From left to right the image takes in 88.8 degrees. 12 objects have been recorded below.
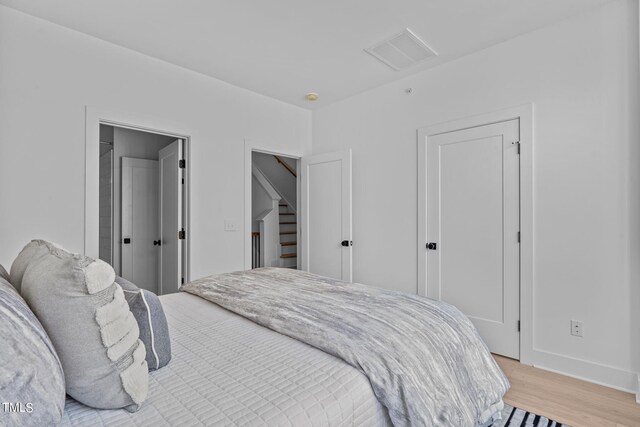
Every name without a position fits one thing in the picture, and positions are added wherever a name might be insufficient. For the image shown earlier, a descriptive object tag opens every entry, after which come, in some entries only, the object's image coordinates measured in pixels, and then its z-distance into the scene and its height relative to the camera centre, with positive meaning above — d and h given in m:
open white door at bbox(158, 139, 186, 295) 3.47 -0.05
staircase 5.60 -0.40
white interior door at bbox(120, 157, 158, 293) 4.17 -0.11
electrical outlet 2.45 -0.87
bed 0.94 -0.55
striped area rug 1.85 -1.20
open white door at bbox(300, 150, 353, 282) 3.96 -0.02
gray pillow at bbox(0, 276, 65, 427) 0.66 -0.35
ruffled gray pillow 0.86 -0.32
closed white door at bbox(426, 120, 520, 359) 2.80 -0.12
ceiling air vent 2.78 +1.48
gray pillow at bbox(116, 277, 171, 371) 1.12 -0.39
